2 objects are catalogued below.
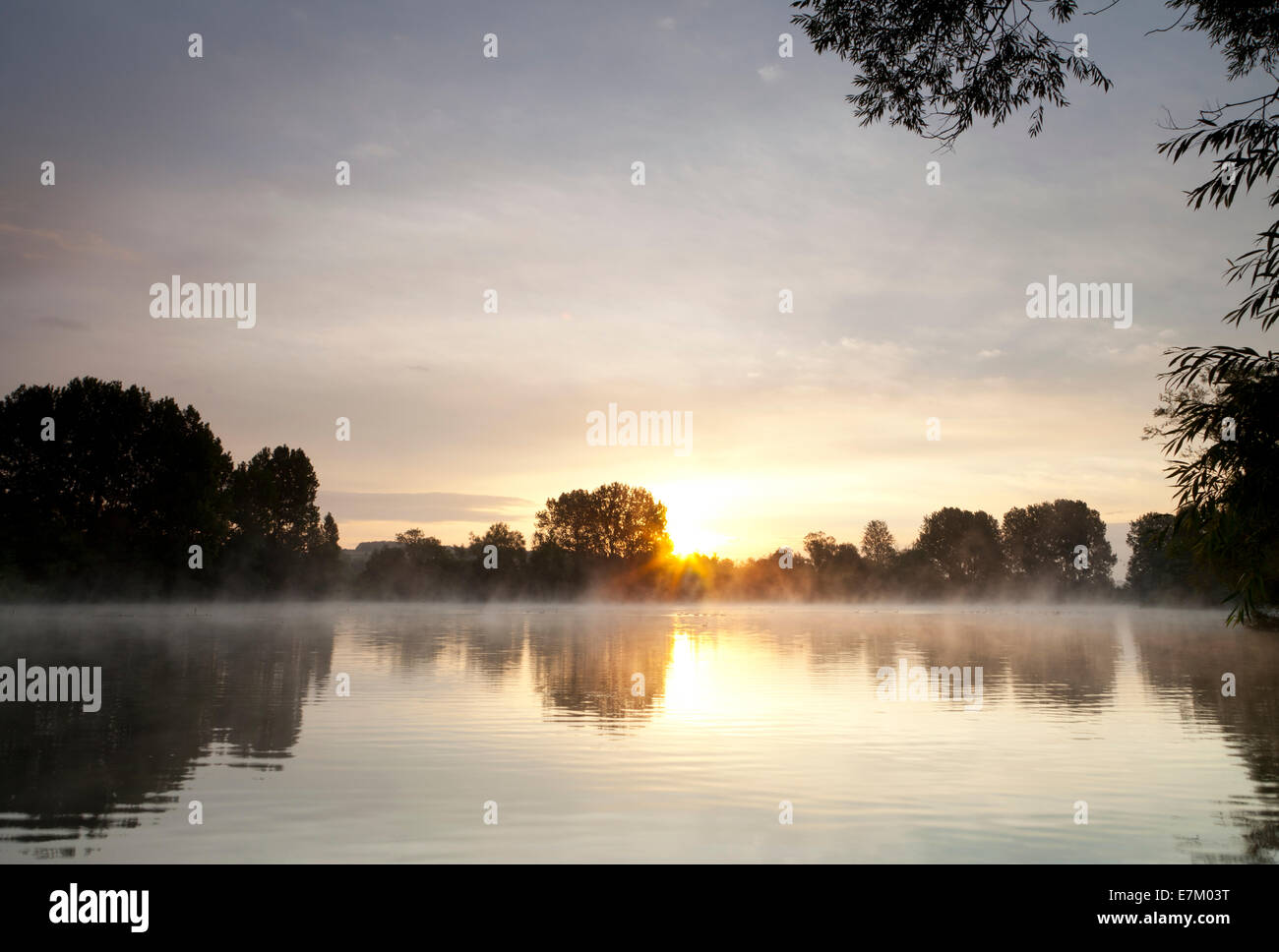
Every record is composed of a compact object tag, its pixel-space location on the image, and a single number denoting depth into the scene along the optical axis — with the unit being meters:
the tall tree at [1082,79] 11.99
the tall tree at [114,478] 82.56
